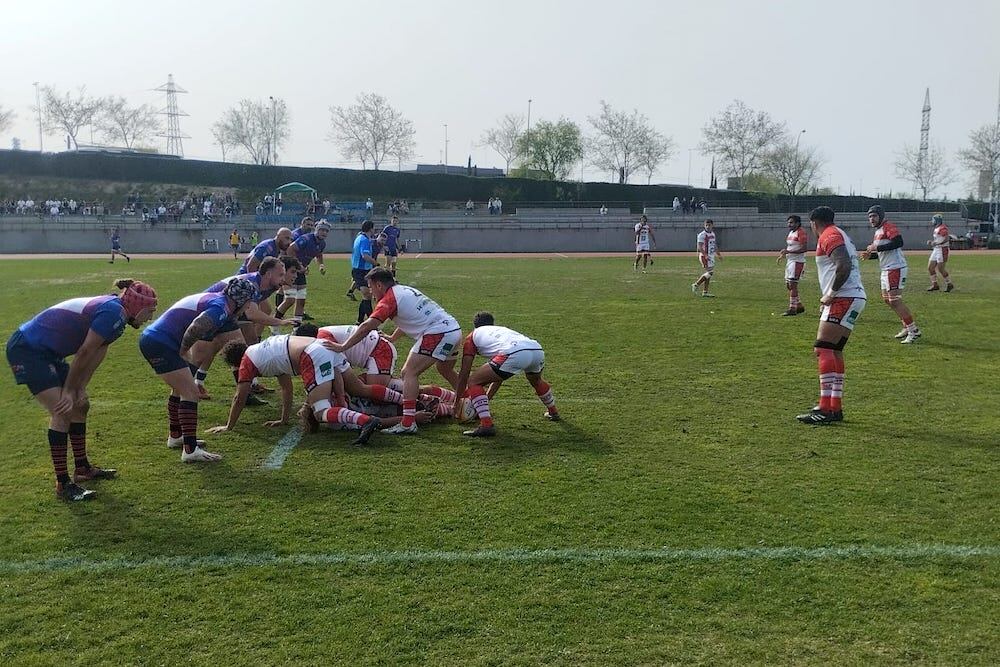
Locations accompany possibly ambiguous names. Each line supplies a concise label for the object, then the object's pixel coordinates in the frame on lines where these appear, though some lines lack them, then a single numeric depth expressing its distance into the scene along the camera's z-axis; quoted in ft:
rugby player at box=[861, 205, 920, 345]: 41.24
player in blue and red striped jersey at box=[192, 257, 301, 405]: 24.56
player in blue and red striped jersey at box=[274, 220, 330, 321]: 44.55
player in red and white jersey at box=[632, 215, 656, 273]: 91.75
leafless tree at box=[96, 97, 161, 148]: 293.84
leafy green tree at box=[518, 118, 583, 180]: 261.24
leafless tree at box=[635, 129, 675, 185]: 252.62
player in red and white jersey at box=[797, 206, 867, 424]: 25.73
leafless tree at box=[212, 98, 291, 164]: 293.98
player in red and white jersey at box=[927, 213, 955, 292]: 67.74
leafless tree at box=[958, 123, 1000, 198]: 223.71
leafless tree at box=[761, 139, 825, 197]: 243.19
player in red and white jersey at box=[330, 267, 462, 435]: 25.00
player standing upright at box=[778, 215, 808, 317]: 52.65
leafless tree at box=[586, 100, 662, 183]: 252.83
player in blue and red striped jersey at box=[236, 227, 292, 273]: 38.73
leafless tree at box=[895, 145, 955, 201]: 252.42
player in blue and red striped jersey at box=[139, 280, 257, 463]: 21.71
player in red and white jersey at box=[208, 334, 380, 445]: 24.63
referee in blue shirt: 51.26
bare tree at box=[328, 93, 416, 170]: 270.67
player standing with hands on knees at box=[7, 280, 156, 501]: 19.13
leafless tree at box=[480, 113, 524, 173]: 275.80
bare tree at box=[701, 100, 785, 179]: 242.78
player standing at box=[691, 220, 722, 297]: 63.67
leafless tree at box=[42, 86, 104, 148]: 286.87
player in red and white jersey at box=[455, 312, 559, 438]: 24.61
